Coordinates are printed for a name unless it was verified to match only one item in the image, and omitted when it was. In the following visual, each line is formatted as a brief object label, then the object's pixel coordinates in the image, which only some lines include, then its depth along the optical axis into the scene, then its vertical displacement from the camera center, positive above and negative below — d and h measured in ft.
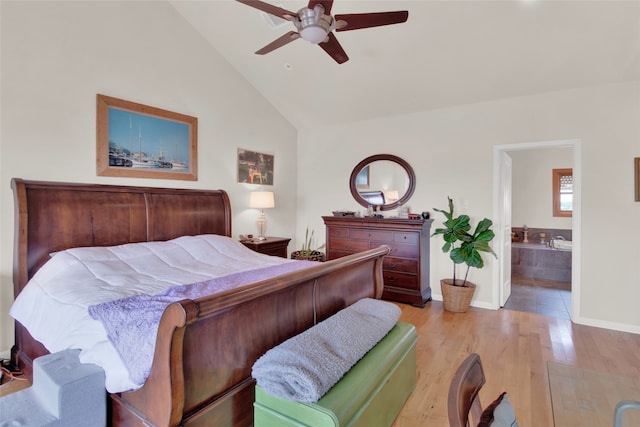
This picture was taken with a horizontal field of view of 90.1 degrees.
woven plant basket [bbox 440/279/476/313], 12.26 -3.38
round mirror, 14.75 +1.32
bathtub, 17.66 -2.94
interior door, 13.16 -0.85
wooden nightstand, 13.15 -1.57
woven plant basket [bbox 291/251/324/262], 15.34 -2.28
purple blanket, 4.46 -1.72
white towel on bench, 4.55 -2.34
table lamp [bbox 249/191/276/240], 14.07 +0.30
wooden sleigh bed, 4.26 -1.70
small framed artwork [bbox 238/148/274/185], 14.43 +1.98
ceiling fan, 6.51 +4.07
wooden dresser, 12.95 -1.65
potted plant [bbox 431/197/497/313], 12.09 -1.52
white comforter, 5.09 -1.65
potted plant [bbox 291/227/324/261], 15.37 -2.22
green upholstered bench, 4.41 -2.86
